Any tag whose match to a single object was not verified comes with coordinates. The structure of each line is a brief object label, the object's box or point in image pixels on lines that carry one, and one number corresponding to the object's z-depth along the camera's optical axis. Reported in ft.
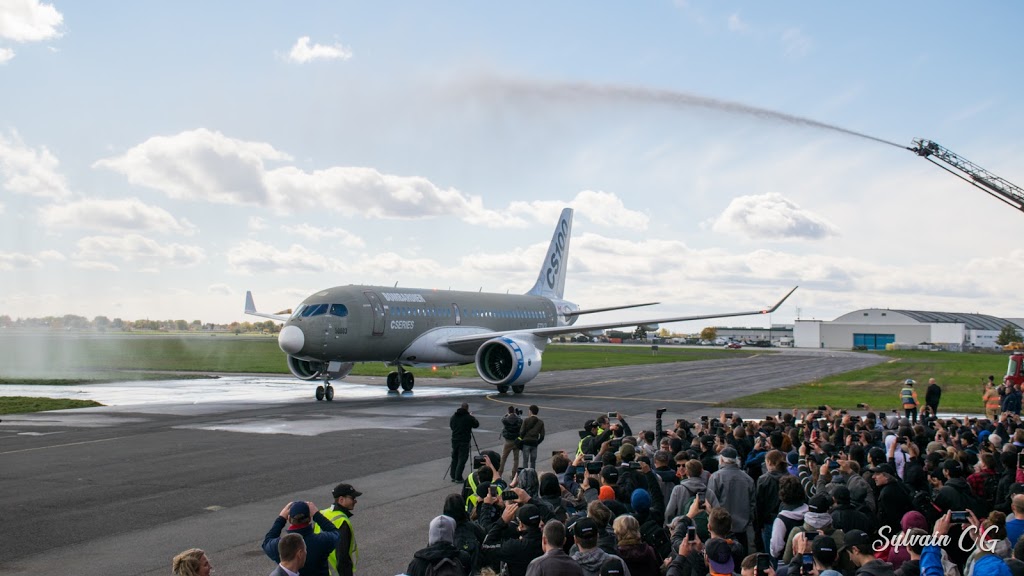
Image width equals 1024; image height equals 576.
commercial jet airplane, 101.40
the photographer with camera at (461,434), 49.83
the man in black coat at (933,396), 82.48
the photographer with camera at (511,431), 49.32
